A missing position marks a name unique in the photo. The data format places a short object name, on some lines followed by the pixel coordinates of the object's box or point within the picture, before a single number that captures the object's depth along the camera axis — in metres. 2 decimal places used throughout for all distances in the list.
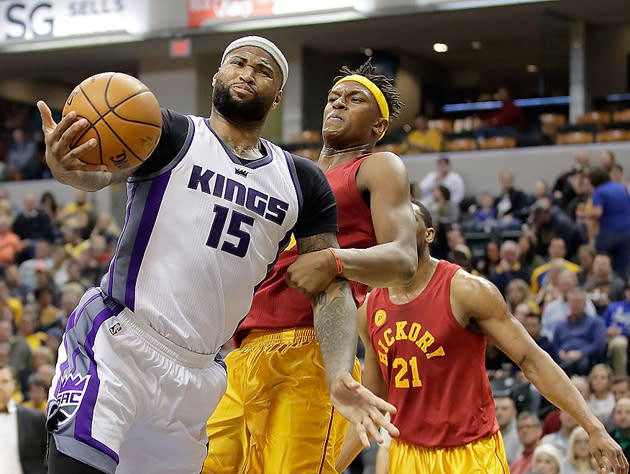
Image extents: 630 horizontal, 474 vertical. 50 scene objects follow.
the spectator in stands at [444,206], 13.45
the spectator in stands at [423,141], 16.25
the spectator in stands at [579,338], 8.59
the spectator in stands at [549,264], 10.62
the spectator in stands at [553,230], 11.48
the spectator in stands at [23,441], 7.64
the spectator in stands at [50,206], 16.94
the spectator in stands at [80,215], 15.50
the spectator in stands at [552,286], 9.80
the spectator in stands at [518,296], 9.76
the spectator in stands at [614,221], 11.23
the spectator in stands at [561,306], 9.36
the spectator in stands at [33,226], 15.77
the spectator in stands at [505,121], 16.16
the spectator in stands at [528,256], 11.11
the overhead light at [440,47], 19.77
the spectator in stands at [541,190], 12.58
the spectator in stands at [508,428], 7.57
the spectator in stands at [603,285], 9.70
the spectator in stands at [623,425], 7.12
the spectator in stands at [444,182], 14.51
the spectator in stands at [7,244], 14.41
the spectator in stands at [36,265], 13.74
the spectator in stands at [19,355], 10.75
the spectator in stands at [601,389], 7.70
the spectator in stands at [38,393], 8.95
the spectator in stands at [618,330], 8.58
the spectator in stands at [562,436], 7.33
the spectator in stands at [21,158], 19.91
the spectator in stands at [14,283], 13.40
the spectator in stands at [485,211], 13.45
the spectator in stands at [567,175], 12.77
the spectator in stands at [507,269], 10.58
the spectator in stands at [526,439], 7.35
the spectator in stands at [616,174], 11.95
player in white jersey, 3.33
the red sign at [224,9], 17.20
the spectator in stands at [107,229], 14.73
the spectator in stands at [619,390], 7.32
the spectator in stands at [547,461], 7.01
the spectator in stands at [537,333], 8.74
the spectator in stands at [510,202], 13.17
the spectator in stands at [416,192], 13.66
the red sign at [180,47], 18.27
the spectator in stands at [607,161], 12.02
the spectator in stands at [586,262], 10.45
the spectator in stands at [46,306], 12.45
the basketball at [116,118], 3.16
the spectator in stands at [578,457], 7.04
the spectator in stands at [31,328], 11.76
